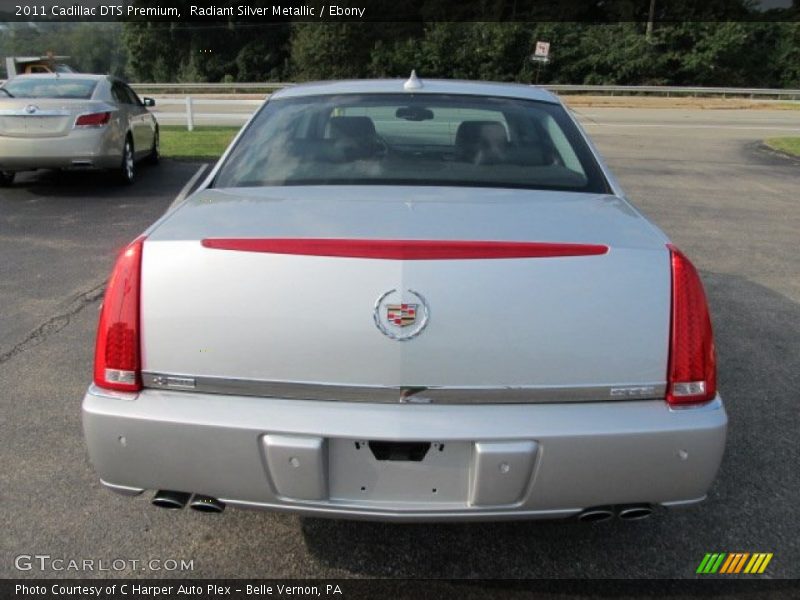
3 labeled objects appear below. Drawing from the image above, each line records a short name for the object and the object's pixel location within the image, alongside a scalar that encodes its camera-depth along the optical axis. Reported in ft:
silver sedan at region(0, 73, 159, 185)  29.66
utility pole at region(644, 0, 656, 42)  142.41
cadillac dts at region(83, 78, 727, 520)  6.76
